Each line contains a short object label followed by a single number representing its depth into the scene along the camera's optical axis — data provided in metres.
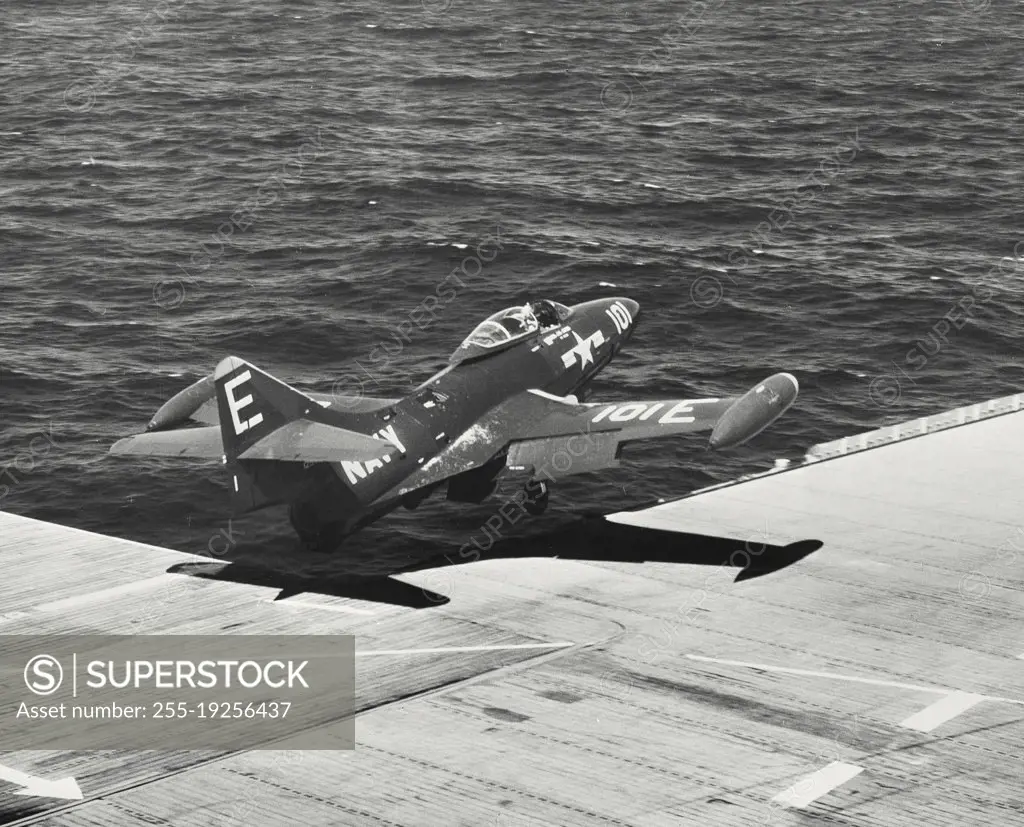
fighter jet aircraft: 38.75
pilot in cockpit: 50.43
